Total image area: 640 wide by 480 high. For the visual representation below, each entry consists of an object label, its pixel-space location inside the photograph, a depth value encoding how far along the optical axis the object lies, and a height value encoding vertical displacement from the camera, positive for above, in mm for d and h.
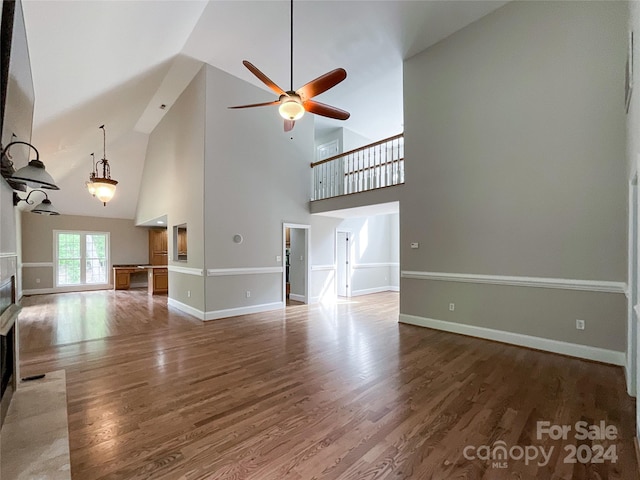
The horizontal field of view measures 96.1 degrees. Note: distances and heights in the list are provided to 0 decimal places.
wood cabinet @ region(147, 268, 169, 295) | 8870 -1303
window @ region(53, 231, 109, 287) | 9477 -638
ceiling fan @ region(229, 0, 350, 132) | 3078 +1649
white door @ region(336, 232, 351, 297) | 8391 -765
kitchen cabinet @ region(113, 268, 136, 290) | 9922 -1380
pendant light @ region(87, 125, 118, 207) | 5953 +1096
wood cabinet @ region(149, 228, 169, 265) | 11000 -258
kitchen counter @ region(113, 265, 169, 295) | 8891 -1258
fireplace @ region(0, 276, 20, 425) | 1972 -882
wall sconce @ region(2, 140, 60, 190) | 1832 +435
